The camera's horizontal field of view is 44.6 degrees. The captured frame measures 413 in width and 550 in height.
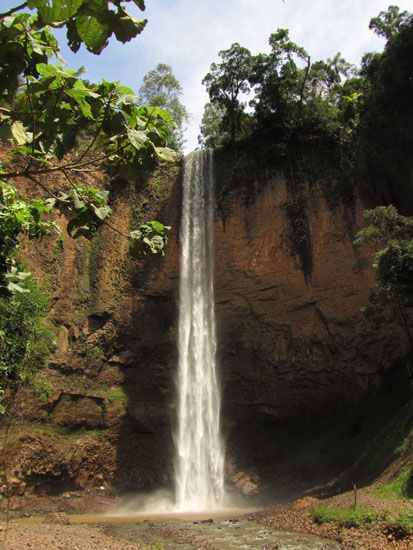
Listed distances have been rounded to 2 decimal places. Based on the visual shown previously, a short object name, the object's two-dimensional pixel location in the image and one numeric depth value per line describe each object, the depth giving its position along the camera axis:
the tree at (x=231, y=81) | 27.98
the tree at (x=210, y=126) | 33.72
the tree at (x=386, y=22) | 24.98
